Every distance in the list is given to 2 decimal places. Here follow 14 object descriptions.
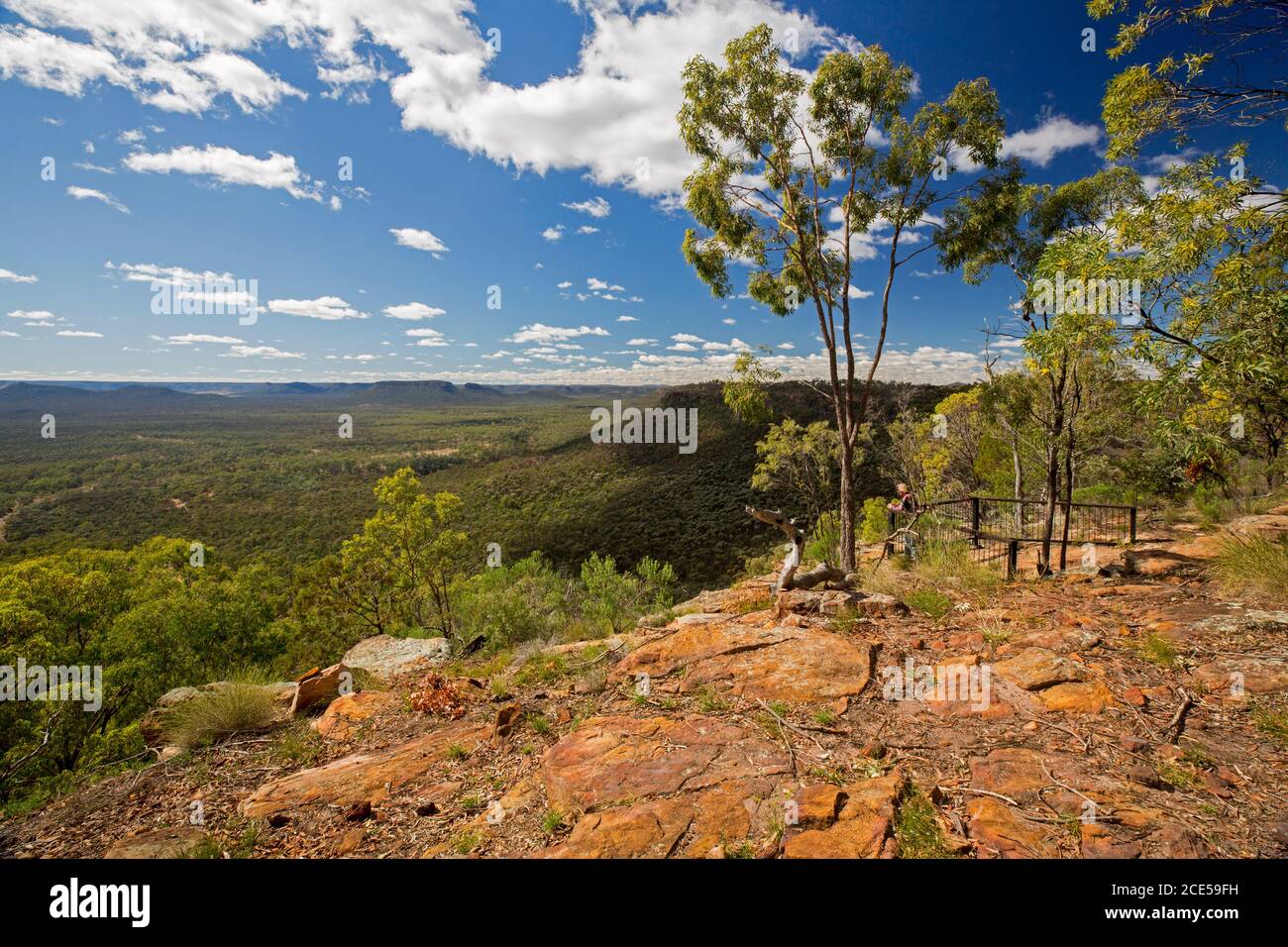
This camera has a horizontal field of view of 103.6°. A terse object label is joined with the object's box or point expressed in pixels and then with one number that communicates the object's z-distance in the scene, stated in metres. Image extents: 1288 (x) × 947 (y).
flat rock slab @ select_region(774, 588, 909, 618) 6.89
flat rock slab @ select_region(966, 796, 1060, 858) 2.73
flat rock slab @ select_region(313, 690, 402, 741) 5.61
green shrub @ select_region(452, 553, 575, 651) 12.31
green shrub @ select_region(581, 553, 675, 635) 15.73
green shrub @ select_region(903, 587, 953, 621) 6.77
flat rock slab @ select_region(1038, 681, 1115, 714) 4.17
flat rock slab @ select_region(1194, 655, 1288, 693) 4.17
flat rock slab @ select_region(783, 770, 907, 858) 2.80
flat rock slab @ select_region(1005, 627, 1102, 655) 5.20
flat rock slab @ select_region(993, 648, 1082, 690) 4.58
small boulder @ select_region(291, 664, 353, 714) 6.43
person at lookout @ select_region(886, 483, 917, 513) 9.93
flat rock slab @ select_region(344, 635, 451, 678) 8.37
